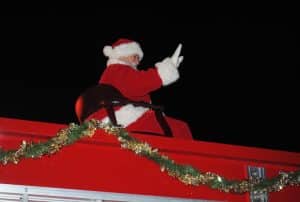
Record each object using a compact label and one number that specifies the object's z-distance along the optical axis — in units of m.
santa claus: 5.54
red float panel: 4.60
